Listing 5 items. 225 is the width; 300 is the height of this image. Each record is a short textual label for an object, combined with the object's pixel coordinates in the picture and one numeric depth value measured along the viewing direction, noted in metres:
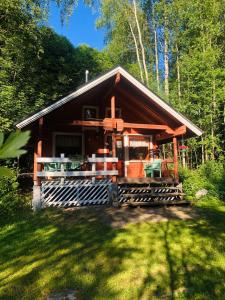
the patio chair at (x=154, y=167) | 8.63
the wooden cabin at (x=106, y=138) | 7.23
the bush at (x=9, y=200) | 6.18
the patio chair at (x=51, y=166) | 8.49
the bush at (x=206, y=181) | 8.32
